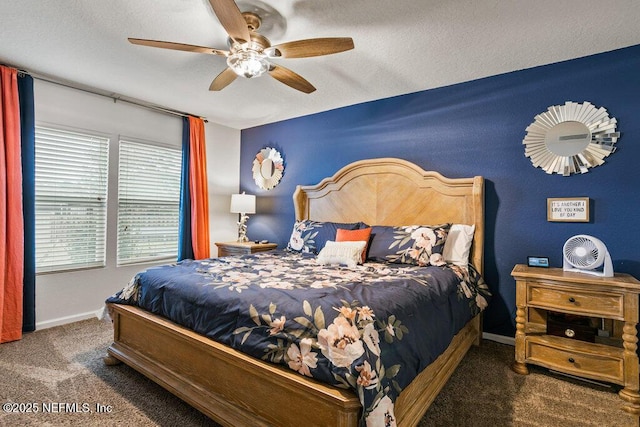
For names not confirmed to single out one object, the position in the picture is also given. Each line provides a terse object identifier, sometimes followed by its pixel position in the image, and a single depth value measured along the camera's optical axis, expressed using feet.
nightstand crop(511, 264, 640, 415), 6.46
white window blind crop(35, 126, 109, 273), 10.21
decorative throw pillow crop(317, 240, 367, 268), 8.71
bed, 4.37
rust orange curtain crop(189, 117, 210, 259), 13.87
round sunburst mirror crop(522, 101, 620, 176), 8.05
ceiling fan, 6.14
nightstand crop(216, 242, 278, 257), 13.16
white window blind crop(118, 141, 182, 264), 12.20
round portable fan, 7.16
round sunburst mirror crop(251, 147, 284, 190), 14.82
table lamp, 14.49
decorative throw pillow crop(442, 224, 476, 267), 9.11
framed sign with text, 8.21
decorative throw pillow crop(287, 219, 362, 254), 10.77
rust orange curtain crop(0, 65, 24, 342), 9.00
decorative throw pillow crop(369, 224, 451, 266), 8.59
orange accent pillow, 9.48
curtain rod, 9.96
